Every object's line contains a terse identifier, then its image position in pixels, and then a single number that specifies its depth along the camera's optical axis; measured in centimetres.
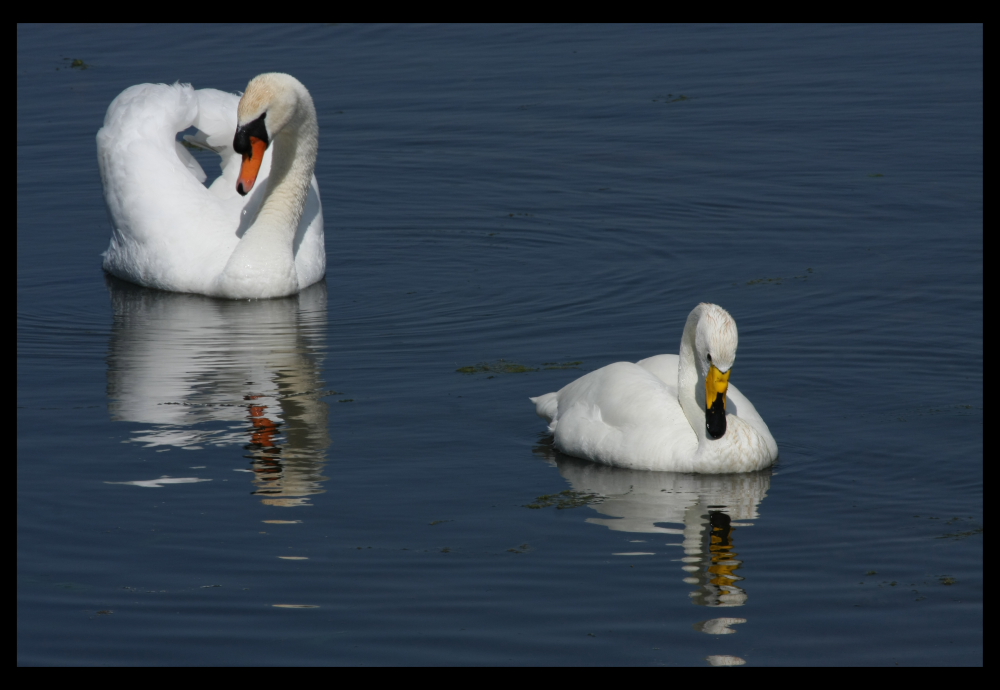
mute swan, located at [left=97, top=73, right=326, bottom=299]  2794
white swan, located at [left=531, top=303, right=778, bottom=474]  1917
